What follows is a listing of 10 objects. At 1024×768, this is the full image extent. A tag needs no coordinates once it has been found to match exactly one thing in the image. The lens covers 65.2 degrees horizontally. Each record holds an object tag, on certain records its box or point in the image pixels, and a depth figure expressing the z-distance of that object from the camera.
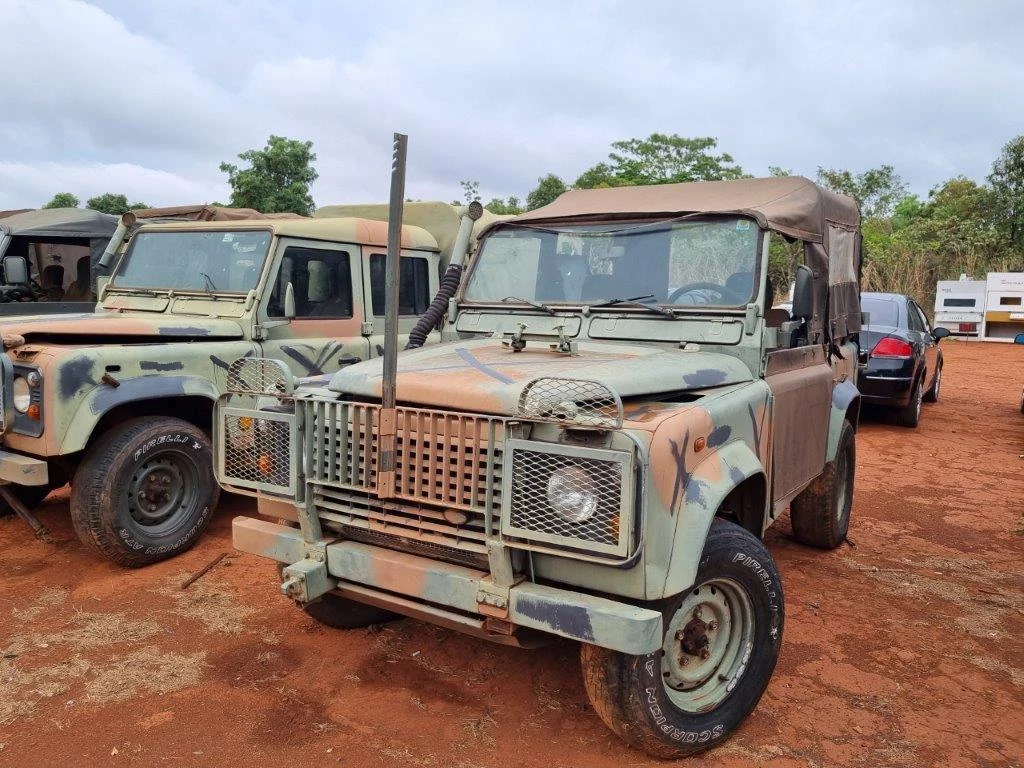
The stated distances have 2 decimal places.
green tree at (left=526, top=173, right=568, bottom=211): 25.47
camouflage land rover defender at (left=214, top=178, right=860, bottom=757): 2.47
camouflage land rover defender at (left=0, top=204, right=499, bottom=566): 4.34
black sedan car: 8.89
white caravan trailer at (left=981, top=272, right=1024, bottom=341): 19.89
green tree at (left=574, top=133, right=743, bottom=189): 27.05
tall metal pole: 2.65
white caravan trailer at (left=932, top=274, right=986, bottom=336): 20.92
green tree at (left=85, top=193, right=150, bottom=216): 30.67
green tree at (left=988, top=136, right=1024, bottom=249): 24.33
